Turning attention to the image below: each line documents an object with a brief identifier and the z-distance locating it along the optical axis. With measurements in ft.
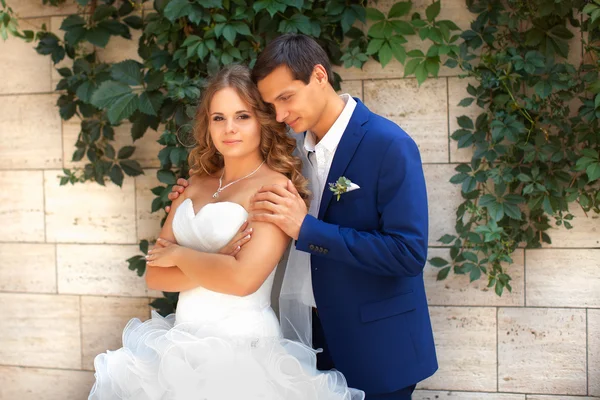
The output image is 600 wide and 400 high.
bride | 6.16
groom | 6.31
